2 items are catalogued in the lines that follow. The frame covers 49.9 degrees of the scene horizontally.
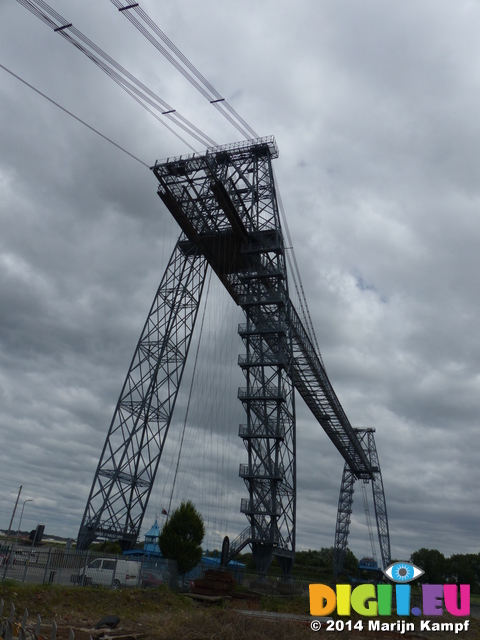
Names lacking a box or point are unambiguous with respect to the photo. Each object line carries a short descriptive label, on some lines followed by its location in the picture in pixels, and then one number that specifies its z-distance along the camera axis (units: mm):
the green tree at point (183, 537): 23250
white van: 18688
